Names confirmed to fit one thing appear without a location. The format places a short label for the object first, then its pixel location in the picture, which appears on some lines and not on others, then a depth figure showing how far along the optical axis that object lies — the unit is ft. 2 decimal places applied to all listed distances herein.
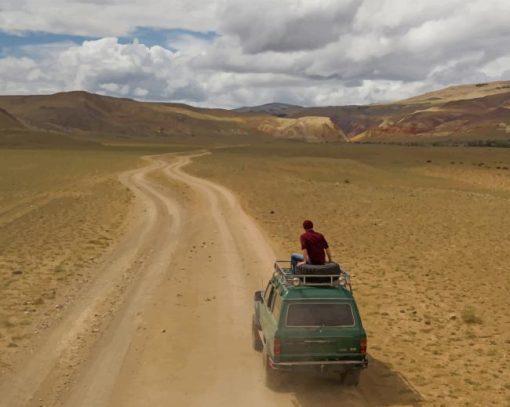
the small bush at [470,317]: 52.19
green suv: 35.65
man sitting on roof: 41.81
